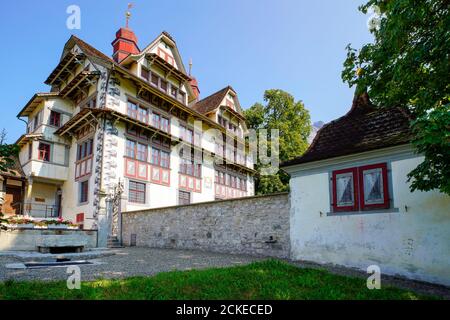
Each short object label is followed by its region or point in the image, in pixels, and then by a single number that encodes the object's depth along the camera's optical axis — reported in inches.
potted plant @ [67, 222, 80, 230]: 677.7
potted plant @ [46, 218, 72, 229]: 657.2
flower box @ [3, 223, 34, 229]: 594.3
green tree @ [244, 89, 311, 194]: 1339.8
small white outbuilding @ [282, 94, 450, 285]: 350.3
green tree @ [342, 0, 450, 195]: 243.1
